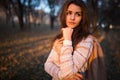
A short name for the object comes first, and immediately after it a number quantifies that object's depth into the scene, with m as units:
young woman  1.27
